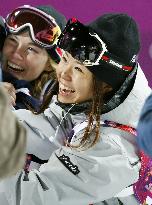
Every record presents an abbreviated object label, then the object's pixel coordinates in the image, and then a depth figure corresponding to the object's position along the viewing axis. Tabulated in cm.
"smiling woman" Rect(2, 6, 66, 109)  633
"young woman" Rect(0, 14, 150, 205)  548
